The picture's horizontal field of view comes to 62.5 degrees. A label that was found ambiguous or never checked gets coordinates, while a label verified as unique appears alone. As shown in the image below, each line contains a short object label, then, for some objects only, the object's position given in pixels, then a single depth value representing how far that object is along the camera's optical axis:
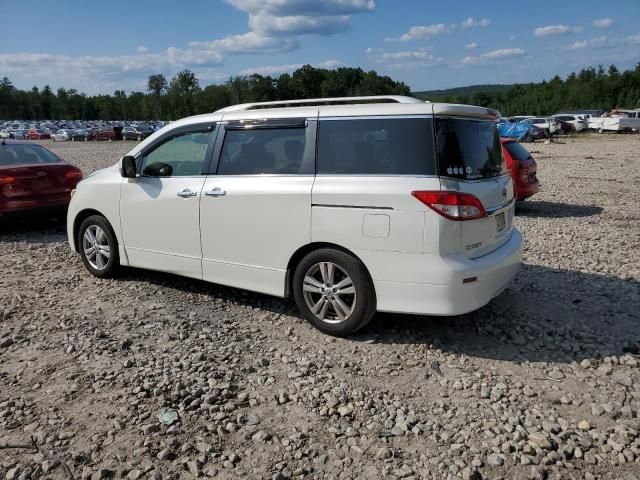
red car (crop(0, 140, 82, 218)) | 8.19
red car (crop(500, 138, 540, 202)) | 10.26
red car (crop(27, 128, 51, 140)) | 64.14
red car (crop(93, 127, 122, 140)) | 57.00
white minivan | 4.04
